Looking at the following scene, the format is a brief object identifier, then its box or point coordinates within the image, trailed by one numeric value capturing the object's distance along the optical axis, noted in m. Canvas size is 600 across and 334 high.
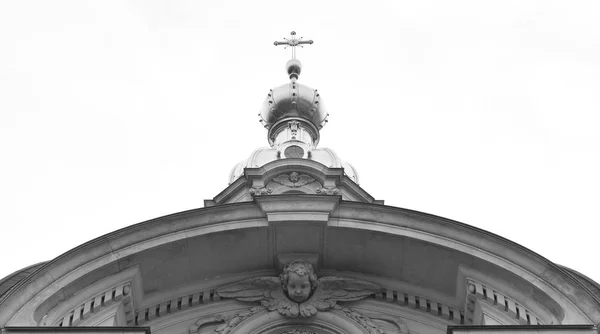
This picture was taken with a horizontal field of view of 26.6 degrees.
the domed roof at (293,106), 21.39
